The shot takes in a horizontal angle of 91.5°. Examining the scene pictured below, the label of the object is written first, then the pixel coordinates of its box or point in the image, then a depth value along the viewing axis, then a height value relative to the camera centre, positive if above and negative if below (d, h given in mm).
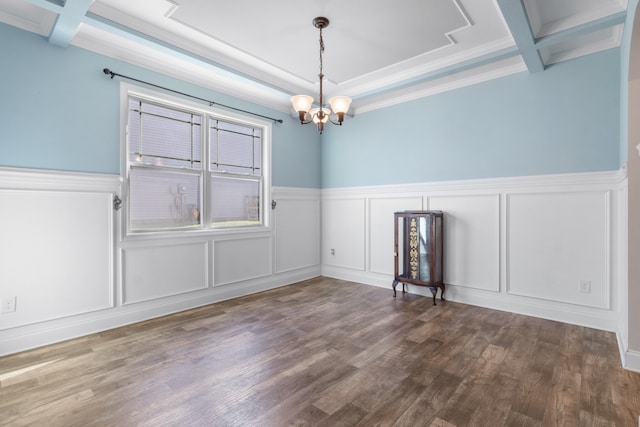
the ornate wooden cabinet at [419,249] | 3752 -451
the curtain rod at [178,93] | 2957 +1350
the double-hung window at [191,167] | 3279 +548
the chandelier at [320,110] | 2676 +949
